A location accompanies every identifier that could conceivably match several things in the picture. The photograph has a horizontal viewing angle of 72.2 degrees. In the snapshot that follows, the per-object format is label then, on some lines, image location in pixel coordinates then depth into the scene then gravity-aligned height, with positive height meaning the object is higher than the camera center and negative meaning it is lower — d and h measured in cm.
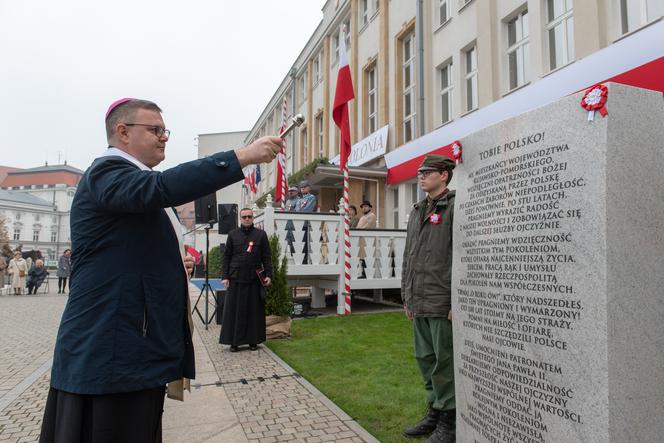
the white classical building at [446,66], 798 +463
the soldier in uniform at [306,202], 1091 +122
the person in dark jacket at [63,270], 2124 -87
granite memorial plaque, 187 -10
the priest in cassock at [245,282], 708 -49
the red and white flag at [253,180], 1595 +270
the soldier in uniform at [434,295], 337 -33
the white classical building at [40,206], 8569 +894
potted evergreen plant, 776 -96
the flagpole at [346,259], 1027 -15
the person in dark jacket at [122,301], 177 -20
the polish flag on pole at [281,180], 1233 +206
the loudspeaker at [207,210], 940 +87
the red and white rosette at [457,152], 290 +64
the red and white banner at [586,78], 662 +314
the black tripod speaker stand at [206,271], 926 -39
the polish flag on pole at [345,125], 1006 +281
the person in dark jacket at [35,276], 2162 -119
